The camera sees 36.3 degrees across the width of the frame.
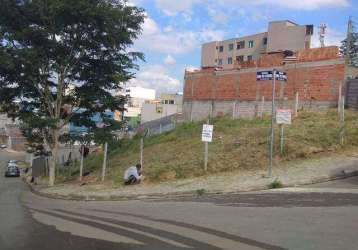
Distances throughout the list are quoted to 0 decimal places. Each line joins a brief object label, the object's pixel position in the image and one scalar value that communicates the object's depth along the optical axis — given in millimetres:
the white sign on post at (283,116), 19266
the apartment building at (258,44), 81062
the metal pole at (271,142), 17547
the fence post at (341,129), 21516
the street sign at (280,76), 17892
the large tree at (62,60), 24781
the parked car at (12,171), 55884
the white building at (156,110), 93688
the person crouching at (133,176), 20844
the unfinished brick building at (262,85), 36094
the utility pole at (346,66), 34562
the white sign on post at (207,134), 20520
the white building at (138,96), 131375
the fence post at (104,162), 23500
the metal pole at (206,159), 20203
